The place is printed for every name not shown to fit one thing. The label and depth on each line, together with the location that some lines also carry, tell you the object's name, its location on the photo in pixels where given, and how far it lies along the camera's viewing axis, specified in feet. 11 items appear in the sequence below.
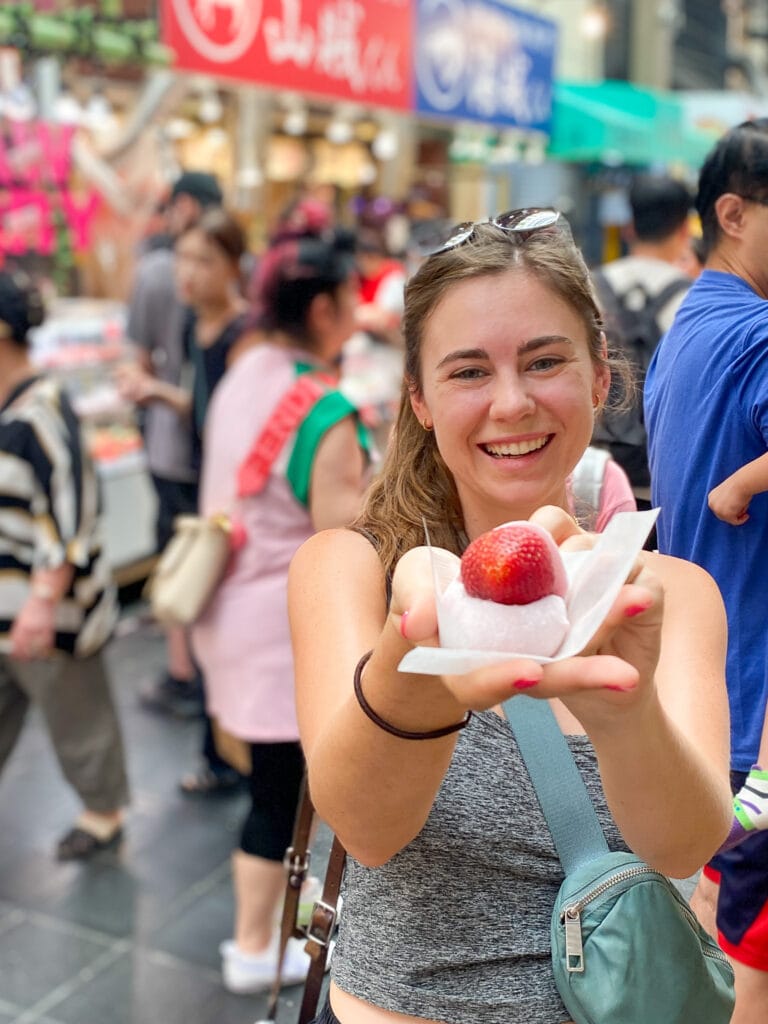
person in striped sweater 11.85
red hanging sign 19.57
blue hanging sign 27.37
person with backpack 8.49
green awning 36.73
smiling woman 4.09
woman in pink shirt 10.12
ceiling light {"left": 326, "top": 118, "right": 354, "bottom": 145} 41.93
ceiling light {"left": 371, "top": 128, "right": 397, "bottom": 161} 43.27
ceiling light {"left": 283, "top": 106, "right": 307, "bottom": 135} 40.47
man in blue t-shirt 6.00
